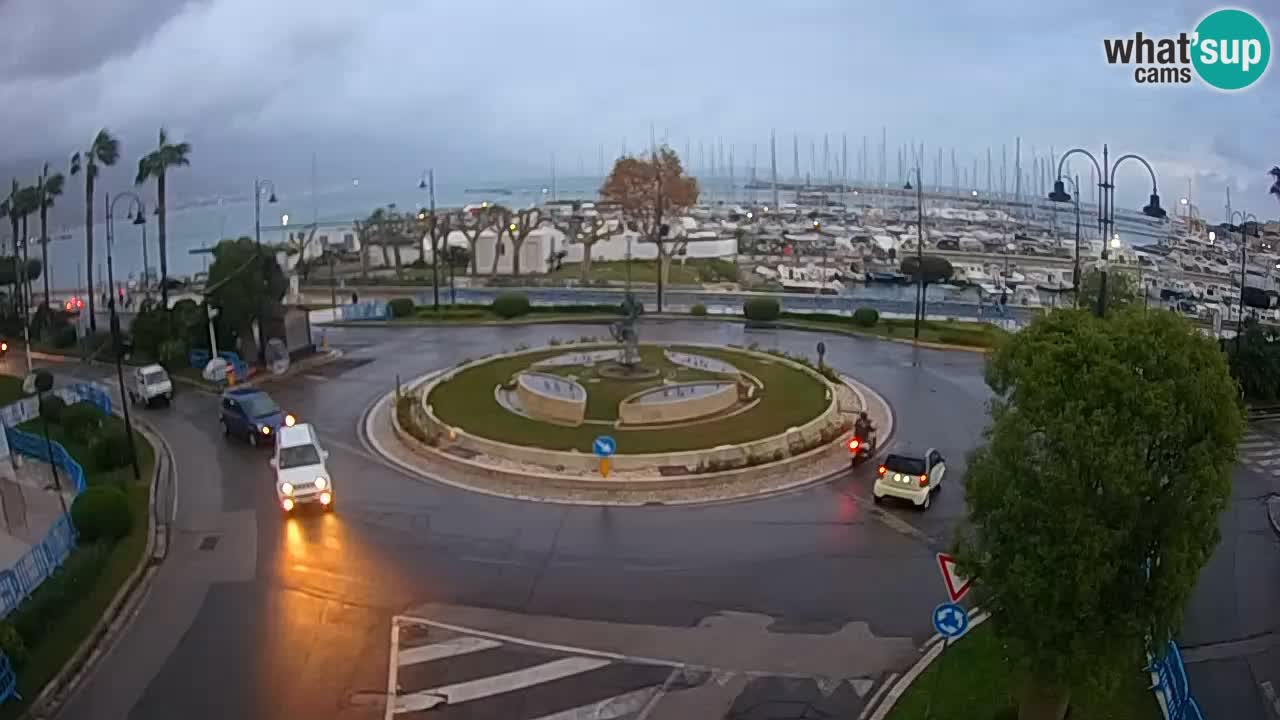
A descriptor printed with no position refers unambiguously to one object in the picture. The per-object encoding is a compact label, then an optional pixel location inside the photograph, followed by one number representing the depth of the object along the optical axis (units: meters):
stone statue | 32.38
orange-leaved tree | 77.25
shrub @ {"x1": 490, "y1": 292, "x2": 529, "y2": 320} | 48.53
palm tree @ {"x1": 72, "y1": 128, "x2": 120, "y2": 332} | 33.19
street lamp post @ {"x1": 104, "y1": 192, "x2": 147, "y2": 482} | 24.42
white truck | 32.41
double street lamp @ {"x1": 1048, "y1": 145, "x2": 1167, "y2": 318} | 27.06
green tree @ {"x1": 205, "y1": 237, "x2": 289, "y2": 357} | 36.66
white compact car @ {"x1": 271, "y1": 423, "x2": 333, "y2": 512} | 21.67
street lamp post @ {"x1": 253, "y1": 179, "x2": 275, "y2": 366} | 37.06
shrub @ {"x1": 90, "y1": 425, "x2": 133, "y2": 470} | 25.28
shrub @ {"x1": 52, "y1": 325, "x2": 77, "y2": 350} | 44.31
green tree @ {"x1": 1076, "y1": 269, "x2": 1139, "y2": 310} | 35.47
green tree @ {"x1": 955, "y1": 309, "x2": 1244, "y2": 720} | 10.37
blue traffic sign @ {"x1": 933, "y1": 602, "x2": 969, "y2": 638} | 12.25
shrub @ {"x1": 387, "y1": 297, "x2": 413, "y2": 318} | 48.97
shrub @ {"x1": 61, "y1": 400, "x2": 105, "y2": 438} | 28.55
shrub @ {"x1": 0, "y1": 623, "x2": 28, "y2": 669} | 12.89
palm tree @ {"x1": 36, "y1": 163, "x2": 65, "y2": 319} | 49.66
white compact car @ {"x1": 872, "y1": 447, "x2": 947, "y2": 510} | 21.48
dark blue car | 27.41
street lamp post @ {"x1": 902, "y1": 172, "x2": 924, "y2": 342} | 41.34
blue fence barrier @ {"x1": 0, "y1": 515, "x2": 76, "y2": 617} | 16.84
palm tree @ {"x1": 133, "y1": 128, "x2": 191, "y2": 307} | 43.56
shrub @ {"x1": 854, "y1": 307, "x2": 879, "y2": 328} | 44.59
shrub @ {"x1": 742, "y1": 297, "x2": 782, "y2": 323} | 46.50
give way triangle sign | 11.78
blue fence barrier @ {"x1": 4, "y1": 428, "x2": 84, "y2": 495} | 24.19
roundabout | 23.58
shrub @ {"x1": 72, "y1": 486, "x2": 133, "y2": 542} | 19.64
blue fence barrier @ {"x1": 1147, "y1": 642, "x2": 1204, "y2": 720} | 12.94
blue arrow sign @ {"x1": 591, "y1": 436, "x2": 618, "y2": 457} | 23.16
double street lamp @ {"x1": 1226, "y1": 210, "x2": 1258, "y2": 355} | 32.12
